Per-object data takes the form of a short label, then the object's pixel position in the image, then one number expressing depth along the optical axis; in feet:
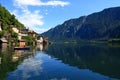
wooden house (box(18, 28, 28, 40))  177.23
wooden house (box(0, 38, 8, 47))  132.18
